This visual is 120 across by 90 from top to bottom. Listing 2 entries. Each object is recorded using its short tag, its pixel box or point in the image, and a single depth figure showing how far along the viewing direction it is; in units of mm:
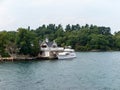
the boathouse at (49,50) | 64931
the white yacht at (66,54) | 64695
